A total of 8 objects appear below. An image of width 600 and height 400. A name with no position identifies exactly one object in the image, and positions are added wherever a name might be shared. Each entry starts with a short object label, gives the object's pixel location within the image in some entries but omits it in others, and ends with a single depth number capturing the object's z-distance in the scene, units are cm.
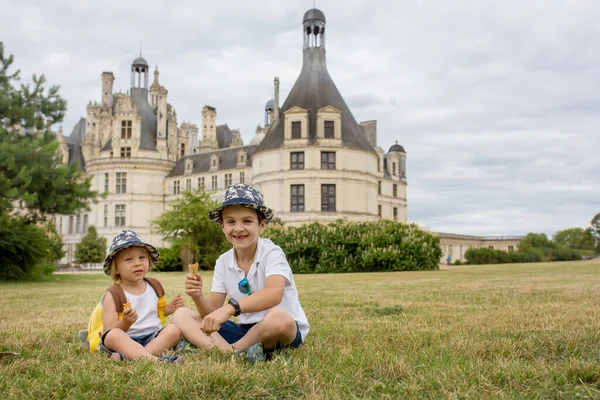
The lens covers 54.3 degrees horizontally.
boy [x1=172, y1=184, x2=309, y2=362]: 375
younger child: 388
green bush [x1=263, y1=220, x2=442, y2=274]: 2402
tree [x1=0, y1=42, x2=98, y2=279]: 1614
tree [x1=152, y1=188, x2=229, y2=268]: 3148
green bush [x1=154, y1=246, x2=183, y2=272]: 3322
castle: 4050
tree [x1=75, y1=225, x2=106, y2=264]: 4909
